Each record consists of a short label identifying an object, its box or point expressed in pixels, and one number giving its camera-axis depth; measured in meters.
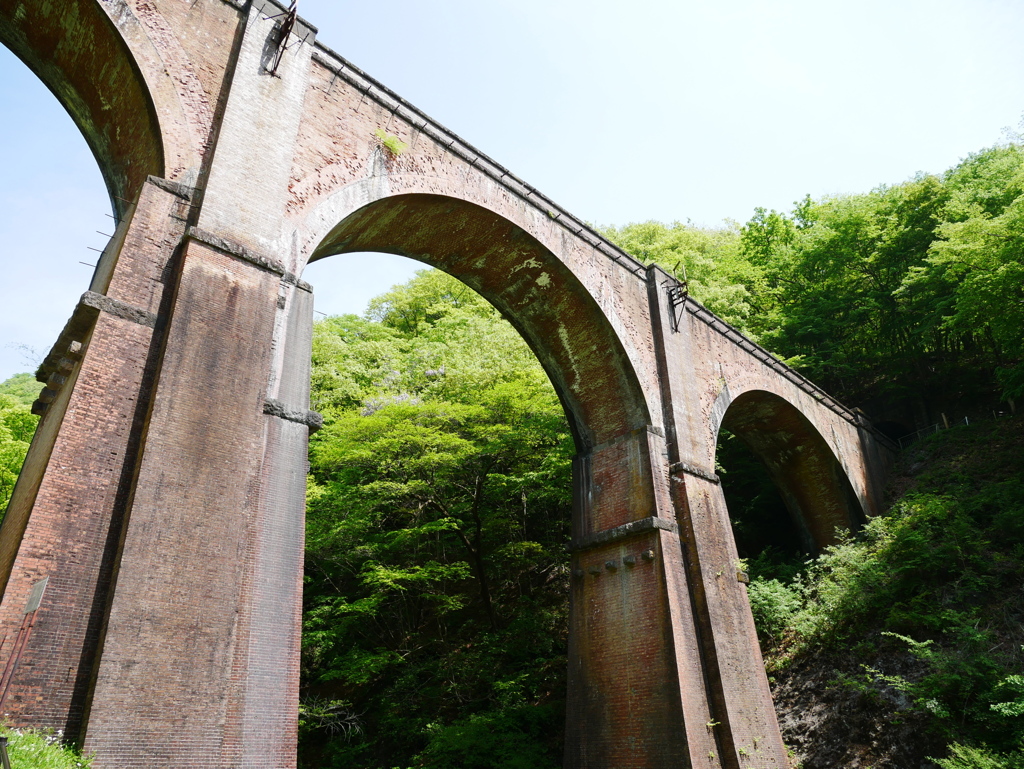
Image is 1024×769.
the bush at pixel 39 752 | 4.27
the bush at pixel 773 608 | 13.85
